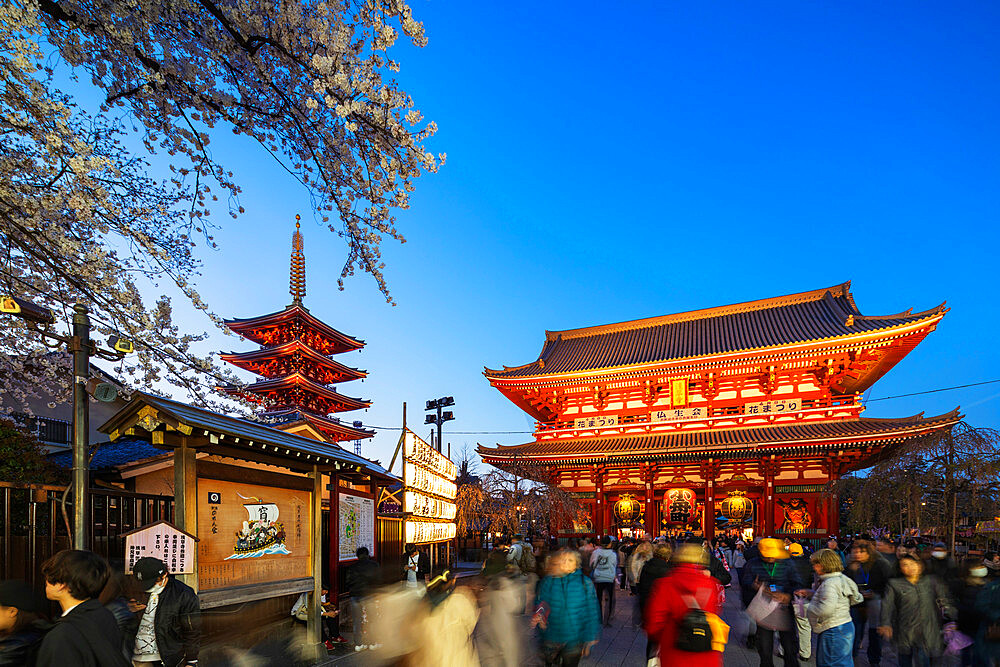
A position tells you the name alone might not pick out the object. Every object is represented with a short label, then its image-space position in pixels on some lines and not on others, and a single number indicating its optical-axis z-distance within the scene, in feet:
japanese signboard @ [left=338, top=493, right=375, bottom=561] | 40.34
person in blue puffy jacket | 19.61
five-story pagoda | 116.67
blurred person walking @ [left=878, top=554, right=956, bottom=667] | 21.62
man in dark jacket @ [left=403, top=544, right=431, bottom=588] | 41.01
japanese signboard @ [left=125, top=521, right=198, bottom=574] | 21.39
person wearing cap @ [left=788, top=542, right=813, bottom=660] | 23.06
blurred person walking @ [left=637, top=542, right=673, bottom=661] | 26.47
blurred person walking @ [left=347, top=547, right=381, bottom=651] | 24.13
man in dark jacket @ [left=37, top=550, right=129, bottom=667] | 10.65
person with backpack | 14.65
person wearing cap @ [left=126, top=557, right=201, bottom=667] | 17.20
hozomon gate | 71.67
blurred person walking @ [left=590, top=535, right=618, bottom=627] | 37.78
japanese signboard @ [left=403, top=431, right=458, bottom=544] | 42.91
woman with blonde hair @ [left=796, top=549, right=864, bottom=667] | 20.40
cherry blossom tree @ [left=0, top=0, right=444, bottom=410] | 16.40
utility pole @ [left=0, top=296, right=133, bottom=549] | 20.31
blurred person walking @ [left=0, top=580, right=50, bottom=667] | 10.87
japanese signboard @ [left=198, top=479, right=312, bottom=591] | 24.41
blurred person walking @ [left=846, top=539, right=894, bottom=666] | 27.25
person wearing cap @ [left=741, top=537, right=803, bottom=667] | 23.18
